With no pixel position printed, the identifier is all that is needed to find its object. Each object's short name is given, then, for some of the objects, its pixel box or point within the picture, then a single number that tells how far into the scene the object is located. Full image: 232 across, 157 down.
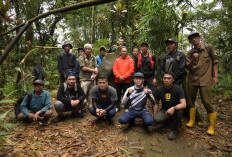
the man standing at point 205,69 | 3.46
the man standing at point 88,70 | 4.97
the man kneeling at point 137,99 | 3.64
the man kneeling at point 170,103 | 3.32
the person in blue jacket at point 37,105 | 3.80
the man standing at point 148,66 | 4.51
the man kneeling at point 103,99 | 3.93
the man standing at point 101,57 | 5.69
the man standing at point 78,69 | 4.92
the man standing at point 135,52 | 5.17
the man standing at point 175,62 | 3.73
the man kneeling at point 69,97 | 4.11
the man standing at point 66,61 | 4.68
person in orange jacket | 4.56
